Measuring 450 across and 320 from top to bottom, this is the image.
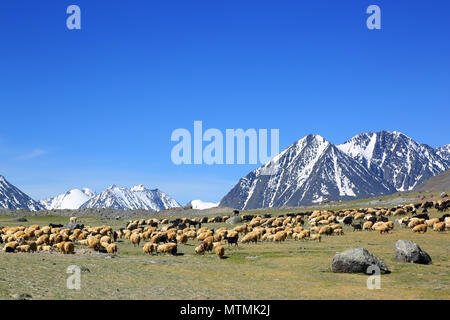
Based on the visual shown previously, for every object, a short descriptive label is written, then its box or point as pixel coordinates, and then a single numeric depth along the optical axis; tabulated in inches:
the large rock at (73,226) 2814.2
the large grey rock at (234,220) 3560.5
